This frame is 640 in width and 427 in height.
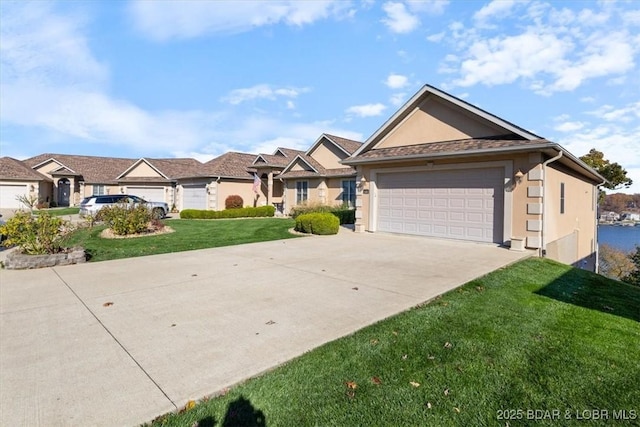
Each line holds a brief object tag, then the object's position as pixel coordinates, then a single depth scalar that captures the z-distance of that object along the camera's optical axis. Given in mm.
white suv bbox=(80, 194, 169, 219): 20594
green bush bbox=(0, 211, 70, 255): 8477
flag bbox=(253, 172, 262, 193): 26609
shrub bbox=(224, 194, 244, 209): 26672
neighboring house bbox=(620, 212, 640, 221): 49469
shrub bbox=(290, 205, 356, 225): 19141
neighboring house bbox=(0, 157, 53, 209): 29891
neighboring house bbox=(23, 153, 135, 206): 35938
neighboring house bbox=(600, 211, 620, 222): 47906
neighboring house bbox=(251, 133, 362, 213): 22891
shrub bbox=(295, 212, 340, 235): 14281
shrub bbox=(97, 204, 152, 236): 13562
